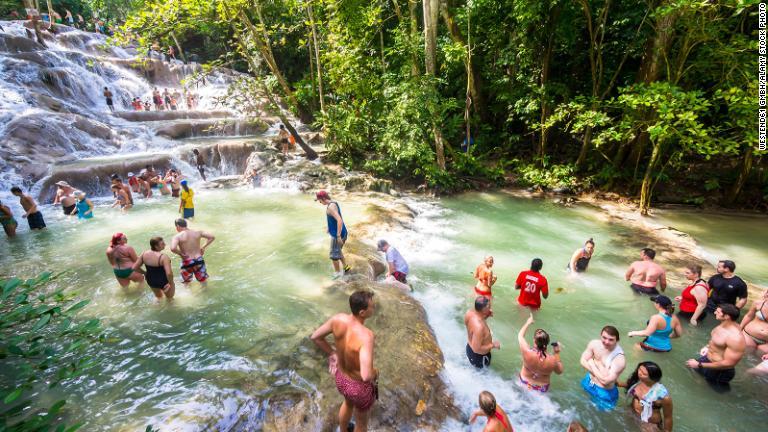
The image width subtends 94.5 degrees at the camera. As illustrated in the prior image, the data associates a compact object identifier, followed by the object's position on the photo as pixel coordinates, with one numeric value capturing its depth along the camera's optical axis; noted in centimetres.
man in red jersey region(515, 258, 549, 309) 584
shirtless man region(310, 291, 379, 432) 319
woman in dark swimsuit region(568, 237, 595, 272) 736
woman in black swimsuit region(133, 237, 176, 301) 572
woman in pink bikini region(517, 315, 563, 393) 425
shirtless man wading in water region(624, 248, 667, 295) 639
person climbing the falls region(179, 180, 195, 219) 998
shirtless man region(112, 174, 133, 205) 1115
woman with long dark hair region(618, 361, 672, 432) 378
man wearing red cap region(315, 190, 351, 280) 638
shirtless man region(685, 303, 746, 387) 433
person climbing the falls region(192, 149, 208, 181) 1458
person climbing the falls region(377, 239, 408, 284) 669
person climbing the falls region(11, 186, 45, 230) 939
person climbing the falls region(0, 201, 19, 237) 902
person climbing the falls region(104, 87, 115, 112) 1858
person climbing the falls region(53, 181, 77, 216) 1042
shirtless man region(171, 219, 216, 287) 621
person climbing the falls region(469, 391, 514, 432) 331
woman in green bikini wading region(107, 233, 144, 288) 605
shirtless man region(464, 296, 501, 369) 460
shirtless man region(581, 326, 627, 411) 416
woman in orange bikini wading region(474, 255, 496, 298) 619
